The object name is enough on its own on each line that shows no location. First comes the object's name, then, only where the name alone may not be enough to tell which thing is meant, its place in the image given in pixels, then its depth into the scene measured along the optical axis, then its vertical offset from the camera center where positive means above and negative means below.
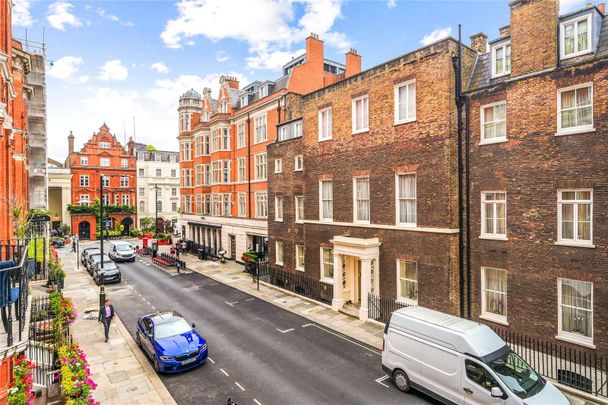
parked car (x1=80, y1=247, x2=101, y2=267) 33.39 -5.15
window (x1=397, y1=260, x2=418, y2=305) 15.67 -3.80
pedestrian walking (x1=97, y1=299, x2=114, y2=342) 14.64 -4.83
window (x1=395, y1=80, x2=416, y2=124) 15.80 +4.49
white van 8.59 -4.51
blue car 11.78 -5.06
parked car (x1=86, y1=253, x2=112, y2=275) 28.96 -5.03
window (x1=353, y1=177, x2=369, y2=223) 18.00 +0.01
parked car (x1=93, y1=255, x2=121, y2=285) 25.08 -5.29
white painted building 63.03 +3.30
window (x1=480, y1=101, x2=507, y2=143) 13.54 +3.01
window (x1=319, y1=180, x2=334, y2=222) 20.08 -0.03
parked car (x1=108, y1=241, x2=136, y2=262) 33.94 -5.16
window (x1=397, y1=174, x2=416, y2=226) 15.92 -0.01
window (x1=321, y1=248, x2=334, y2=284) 19.92 -3.76
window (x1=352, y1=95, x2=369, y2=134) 17.84 +4.45
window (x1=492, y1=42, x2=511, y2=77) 13.81 +5.59
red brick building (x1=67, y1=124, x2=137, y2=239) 56.66 +4.05
